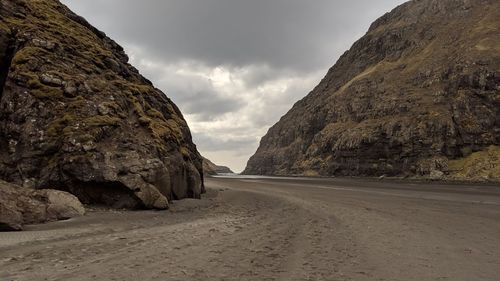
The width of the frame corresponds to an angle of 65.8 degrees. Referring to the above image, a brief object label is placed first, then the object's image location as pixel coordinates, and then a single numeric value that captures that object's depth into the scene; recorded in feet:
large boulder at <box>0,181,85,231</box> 44.70
